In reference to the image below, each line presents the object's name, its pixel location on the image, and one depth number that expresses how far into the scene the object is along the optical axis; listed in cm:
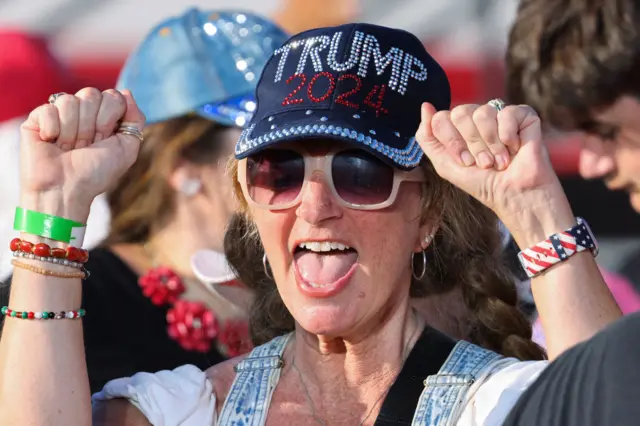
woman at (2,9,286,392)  812
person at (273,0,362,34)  1151
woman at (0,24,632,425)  438
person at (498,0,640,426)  624
